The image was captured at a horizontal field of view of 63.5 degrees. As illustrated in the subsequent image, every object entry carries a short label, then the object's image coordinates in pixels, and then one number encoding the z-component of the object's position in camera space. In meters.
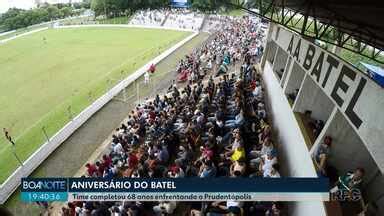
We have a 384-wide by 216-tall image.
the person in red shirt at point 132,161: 9.05
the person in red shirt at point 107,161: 9.66
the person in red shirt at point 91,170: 9.45
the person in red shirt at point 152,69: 21.56
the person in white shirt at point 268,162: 7.05
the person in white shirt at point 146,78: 19.82
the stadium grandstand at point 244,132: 5.55
